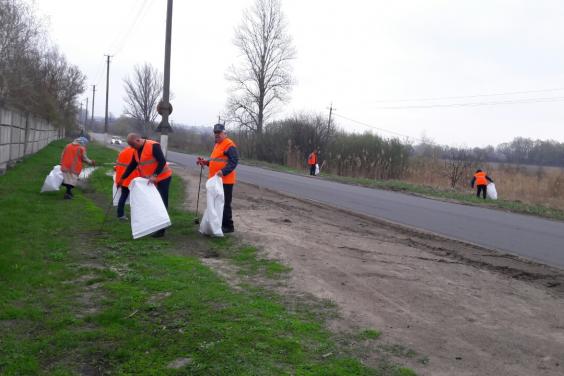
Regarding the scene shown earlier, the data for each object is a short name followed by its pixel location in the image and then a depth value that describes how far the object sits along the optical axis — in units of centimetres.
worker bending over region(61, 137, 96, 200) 1375
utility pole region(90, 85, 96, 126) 8506
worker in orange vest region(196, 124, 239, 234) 927
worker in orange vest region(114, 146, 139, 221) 1090
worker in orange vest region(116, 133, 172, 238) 953
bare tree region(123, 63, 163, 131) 8688
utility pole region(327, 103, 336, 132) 4426
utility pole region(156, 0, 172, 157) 1554
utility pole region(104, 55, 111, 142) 5622
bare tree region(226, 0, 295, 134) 5638
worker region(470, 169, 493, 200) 2320
